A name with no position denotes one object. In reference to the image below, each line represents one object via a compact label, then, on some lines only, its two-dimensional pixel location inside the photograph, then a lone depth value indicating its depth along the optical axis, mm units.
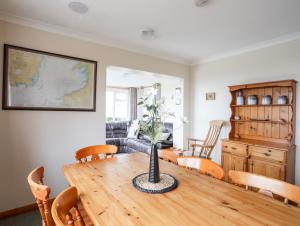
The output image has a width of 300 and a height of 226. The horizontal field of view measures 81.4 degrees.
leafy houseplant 1285
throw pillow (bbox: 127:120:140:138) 5555
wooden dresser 2516
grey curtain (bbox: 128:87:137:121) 8070
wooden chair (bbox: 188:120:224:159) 3329
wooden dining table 855
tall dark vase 1278
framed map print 2174
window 7789
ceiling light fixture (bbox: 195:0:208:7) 1844
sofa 4627
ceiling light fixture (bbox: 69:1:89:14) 1938
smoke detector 2553
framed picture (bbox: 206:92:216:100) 3761
